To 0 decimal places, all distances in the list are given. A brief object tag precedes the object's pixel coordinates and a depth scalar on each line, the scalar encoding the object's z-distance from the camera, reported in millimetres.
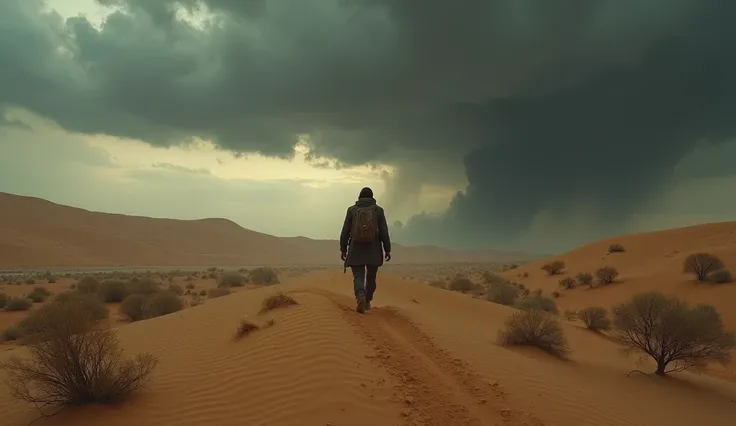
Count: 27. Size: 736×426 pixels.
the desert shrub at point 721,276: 19672
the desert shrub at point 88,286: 21617
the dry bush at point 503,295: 20859
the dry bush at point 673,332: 8711
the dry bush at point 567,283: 27027
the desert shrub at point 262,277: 29961
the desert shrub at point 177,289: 23588
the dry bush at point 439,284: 26702
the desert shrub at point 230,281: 27531
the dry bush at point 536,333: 9125
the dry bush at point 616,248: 36656
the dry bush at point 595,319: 14141
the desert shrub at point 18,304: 18969
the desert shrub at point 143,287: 21048
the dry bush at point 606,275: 25875
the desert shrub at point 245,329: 7609
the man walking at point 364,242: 8297
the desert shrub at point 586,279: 26352
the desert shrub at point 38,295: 21312
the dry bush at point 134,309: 15648
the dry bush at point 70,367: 5242
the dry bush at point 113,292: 20859
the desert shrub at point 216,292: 22148
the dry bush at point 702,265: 20906
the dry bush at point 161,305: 15445
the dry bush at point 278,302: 8742
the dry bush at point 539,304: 17688
